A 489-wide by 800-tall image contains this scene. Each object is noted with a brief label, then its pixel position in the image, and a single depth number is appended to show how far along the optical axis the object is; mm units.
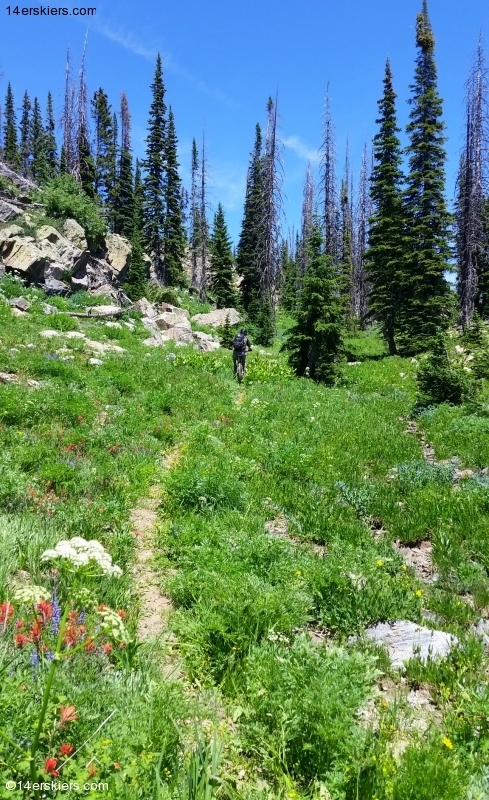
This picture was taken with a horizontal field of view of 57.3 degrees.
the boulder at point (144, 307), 28955
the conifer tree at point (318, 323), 18734
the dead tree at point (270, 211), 35000
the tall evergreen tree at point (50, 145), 64006
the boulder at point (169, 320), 27703
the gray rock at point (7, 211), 24383
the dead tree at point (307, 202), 67500
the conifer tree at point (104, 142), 57438
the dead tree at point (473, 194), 31781
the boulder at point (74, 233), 27500
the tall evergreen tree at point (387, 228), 28016
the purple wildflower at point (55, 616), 3326
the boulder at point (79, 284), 25678
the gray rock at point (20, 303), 19391
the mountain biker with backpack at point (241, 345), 17188
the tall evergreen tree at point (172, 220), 49938
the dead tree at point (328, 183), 35975
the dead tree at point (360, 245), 57375
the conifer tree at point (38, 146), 63144
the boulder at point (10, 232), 22984
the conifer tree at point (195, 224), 58047
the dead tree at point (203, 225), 49188
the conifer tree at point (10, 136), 71731
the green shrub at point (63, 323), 18578
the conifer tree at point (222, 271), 43219
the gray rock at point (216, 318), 34703
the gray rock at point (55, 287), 23484
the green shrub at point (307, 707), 2926
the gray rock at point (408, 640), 4000
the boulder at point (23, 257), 22625
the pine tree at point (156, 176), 49875
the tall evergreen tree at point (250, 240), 46875
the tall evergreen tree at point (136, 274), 36562
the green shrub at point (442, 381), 13766
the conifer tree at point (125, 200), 53000
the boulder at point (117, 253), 32625
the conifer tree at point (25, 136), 82375
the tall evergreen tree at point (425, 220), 26719
